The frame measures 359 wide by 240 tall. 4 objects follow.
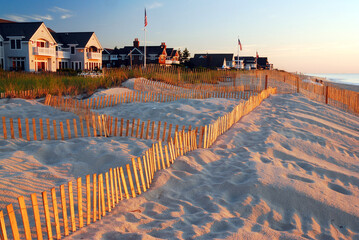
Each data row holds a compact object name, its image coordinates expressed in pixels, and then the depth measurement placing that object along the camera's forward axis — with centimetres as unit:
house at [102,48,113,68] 5738
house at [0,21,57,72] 3362
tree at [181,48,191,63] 6384
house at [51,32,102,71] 4069
